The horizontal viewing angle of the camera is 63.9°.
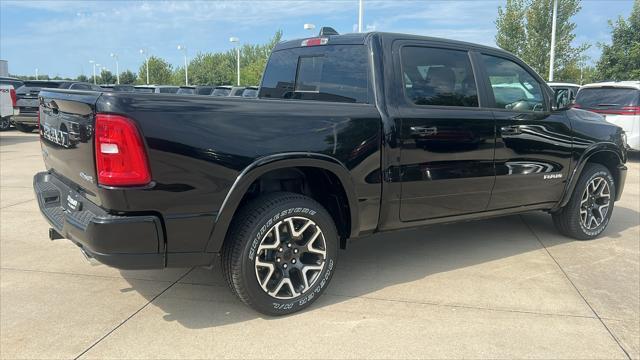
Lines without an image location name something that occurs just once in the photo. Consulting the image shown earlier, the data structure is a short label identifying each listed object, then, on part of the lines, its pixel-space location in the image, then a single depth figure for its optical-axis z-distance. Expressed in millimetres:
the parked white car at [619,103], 11344
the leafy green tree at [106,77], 81500
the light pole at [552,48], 20305
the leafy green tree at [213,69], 62688
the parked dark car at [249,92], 10266
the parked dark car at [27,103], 16156
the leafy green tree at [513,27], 24297
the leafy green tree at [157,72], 66562
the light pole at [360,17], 20414
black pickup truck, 2818
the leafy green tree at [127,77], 75562
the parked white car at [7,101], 14288
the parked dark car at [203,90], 13109
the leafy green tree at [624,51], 20359
